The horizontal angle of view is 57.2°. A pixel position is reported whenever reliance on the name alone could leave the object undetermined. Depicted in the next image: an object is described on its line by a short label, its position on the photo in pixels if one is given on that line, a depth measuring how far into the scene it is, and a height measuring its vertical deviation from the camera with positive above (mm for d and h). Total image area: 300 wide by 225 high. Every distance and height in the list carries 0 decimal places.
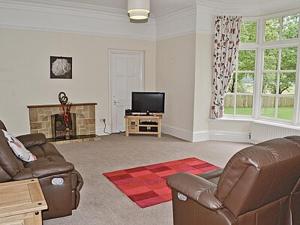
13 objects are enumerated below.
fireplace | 5965 -761
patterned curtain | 5766 +721
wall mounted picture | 6043 +389
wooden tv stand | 6500 -921
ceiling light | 4012 +1140
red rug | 3350 -1324
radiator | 5035 -859
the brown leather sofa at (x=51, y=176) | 2451 -859
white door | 6840 +155
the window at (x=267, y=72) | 5285 +302
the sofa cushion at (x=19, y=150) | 2852 -684
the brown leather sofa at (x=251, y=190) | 1721 -741
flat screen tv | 6590 -397
